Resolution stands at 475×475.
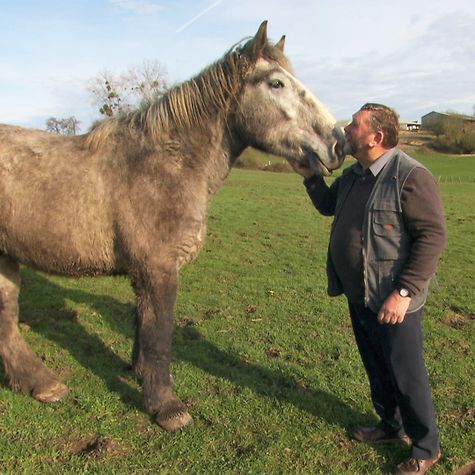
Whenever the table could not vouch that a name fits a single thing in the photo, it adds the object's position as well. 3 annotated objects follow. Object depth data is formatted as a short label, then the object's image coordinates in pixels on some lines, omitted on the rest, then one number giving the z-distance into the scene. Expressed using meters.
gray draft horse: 3.74
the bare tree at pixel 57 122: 38.91
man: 3.00
